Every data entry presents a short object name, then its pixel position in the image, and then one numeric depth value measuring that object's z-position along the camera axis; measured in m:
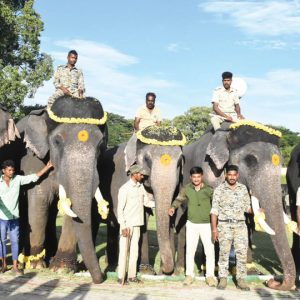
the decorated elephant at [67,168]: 7.54
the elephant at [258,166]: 7.27
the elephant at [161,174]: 7.73
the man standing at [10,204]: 8.21
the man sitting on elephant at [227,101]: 9.32
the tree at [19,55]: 22.66
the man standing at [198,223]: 7.62
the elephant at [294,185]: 8.82
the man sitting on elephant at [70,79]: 9.26
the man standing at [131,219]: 7.70
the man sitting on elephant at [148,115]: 9.41
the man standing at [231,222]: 7.37
